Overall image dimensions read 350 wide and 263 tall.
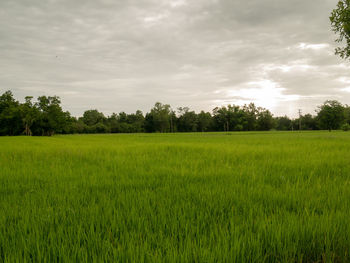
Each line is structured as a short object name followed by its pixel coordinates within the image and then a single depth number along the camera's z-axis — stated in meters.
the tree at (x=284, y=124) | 125.09
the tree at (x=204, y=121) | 110.56
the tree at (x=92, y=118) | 114.88
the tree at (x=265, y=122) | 109.06
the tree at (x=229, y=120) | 108.80
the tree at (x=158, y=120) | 108.81
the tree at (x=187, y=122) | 110.89
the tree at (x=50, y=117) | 59.44
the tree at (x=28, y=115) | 57.31
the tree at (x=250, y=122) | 109.28
